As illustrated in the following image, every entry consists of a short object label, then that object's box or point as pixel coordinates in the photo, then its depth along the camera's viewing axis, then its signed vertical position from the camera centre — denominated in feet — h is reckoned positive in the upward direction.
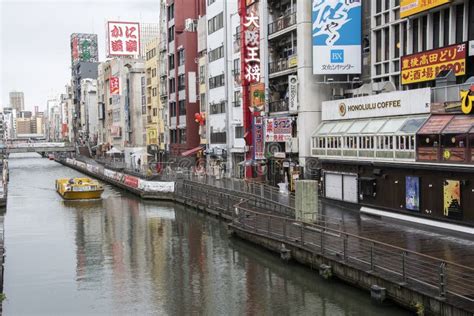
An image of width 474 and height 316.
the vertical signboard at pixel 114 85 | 371.97 +26.96
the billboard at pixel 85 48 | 645.92 +89.29
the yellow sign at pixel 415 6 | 101.81 +21.08
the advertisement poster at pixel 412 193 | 93.81 -11.80
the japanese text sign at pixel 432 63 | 95.45 +10.26
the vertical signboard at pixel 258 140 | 162.30 -4.47
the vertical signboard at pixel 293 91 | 140.77 +7.99
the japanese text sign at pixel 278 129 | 147.33 -1.36
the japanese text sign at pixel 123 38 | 397.80 +62.19
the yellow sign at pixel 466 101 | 83.56 +2.88
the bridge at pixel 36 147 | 523.29 -18.02
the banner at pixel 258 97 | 162.61 +7.68
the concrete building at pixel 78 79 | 598.75 +51.59
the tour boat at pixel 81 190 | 199.31 -21.89
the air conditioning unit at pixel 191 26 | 247.29 +42.89
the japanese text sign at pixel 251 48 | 159.63 +21.26
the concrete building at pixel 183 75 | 244.01 +22.02
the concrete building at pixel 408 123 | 86.53 -0.17
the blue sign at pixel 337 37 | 126.93 +19.15
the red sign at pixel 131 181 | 209.75 -20.83
